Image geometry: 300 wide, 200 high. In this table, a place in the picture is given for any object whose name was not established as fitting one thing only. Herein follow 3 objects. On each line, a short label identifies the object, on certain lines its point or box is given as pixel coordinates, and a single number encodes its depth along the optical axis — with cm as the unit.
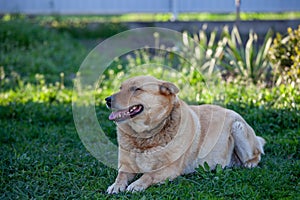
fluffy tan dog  421
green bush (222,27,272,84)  719
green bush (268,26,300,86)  623
